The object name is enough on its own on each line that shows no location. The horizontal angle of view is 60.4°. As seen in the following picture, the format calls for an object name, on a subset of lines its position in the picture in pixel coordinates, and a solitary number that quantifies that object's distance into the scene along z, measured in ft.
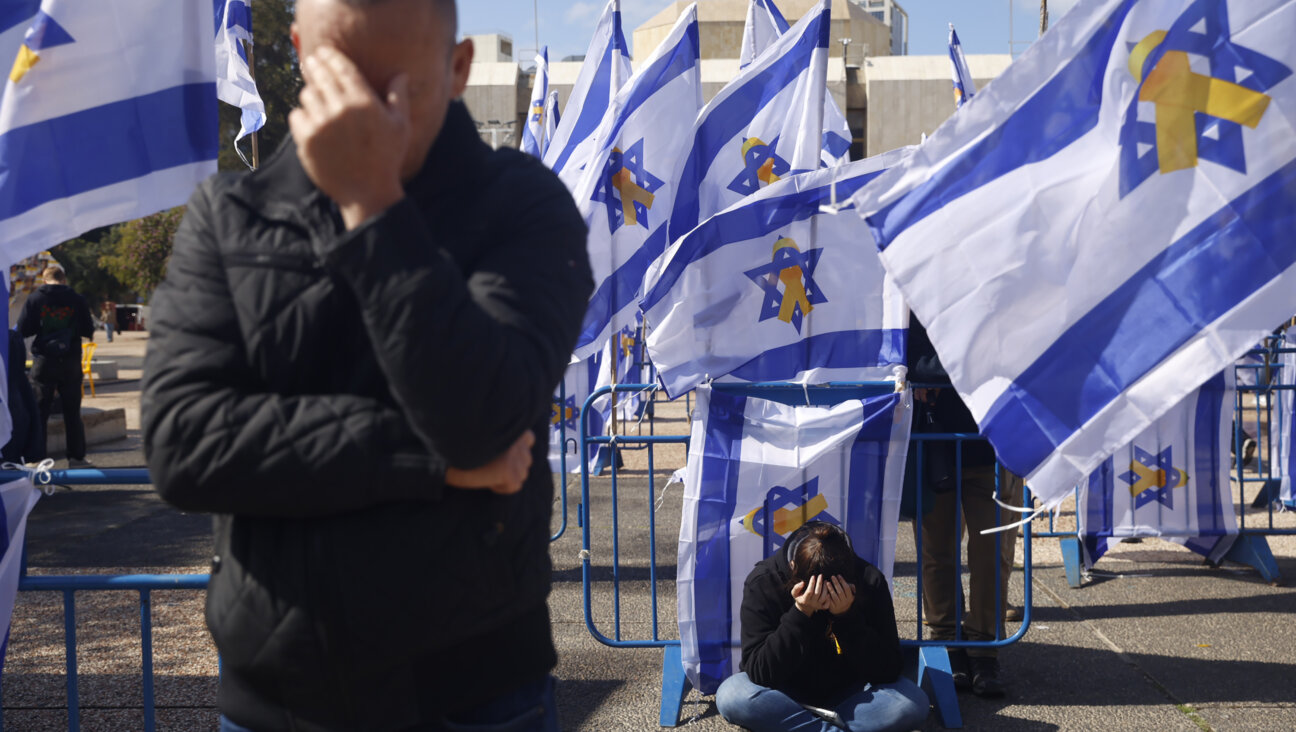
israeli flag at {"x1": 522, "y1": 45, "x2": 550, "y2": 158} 34.40
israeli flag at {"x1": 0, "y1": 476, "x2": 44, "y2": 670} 10.05
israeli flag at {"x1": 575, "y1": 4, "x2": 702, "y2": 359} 22.06
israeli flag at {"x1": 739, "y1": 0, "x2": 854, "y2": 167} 27.73
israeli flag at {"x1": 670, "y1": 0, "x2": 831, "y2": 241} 19.57
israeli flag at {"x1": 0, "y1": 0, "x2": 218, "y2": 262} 10.46
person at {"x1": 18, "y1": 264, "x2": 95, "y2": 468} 34.53
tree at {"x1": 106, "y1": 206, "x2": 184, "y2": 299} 114.83
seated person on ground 13.28
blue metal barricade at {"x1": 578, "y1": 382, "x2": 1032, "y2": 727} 14.66
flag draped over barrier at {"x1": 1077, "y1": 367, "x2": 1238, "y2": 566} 19.94
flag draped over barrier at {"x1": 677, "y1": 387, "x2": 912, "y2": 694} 14.70
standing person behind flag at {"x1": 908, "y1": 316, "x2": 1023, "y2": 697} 15.83
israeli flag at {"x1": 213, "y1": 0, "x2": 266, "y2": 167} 16.90
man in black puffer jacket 4.13
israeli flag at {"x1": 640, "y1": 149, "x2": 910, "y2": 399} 15.93
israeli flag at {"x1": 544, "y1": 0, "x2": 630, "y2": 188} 25.90
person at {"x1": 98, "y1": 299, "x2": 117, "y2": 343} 139.54
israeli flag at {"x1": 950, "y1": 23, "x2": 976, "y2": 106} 29.32
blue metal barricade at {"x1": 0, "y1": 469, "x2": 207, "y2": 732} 10.19
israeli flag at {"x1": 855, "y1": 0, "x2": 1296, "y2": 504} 10.61
